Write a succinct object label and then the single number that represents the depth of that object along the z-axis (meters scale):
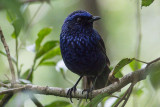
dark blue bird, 7.57
